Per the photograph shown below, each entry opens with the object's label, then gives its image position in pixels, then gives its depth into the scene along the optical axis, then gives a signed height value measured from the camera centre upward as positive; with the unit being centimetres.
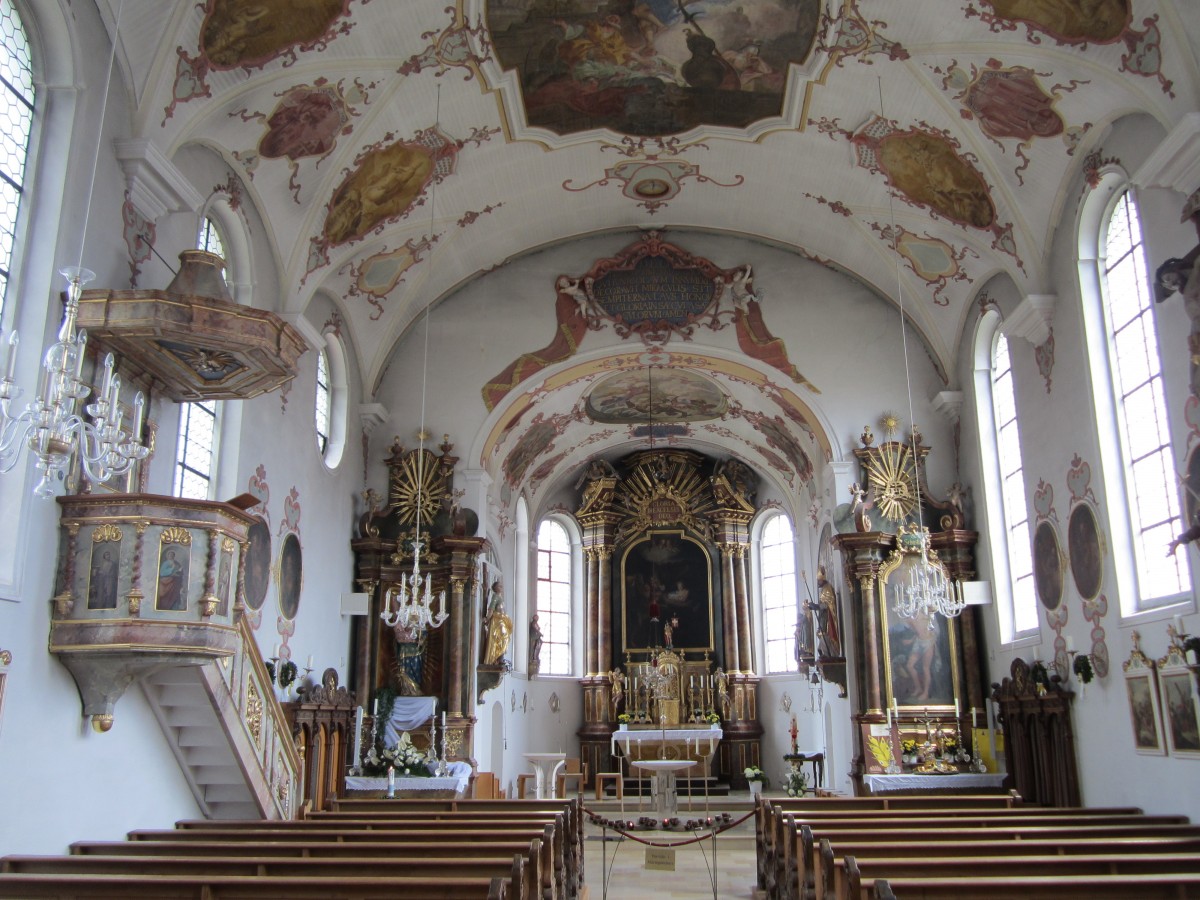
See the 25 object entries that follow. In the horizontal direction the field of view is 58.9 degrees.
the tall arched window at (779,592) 2558 +341
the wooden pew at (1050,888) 634 -89
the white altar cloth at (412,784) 1504 -63
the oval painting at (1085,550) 1236 +212
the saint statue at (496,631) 1825 +178
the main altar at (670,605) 2500 +316
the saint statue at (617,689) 2542 +111
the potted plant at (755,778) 2112 -82
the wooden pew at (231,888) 626 -86
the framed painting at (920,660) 1616 +111
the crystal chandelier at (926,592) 1304 +195
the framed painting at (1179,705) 1013 +27
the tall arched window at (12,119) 885 +513
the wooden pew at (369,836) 869 -79
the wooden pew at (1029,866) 716 -87
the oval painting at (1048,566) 1354 +212
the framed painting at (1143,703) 1091 +31
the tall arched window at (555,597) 2588 +335
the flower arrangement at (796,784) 1797 -79
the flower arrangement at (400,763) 1531 -34
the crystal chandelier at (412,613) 1277 +156
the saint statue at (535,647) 2375 +196
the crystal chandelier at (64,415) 573 +177
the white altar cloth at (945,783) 1487 -65
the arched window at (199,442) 1169 +328
